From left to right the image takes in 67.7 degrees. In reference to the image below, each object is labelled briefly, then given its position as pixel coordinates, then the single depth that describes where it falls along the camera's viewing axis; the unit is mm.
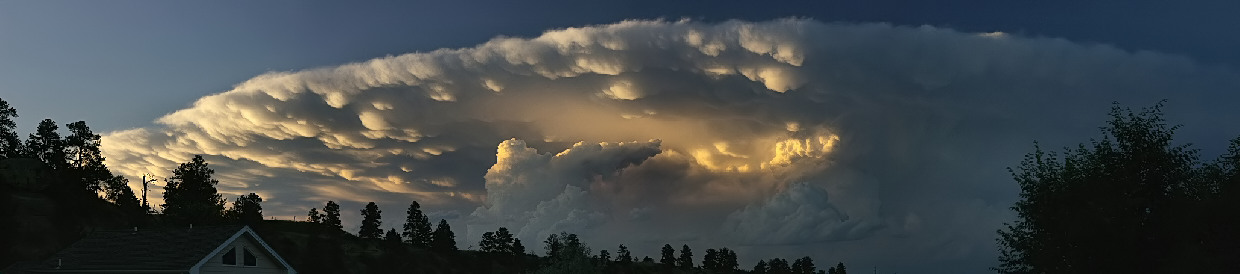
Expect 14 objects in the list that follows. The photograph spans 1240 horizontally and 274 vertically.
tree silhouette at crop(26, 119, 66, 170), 148000
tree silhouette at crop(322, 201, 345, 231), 155375
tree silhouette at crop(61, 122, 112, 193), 147750
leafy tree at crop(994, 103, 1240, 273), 48250
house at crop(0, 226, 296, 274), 59906
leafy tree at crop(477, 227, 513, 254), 178375
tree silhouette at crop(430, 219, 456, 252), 160125
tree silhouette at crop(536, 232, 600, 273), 59656
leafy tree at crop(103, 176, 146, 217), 149125
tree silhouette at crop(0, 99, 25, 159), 143000
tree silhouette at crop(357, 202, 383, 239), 154500
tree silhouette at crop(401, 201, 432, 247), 161250
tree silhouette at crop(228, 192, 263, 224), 140250
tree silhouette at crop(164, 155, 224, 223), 136538
